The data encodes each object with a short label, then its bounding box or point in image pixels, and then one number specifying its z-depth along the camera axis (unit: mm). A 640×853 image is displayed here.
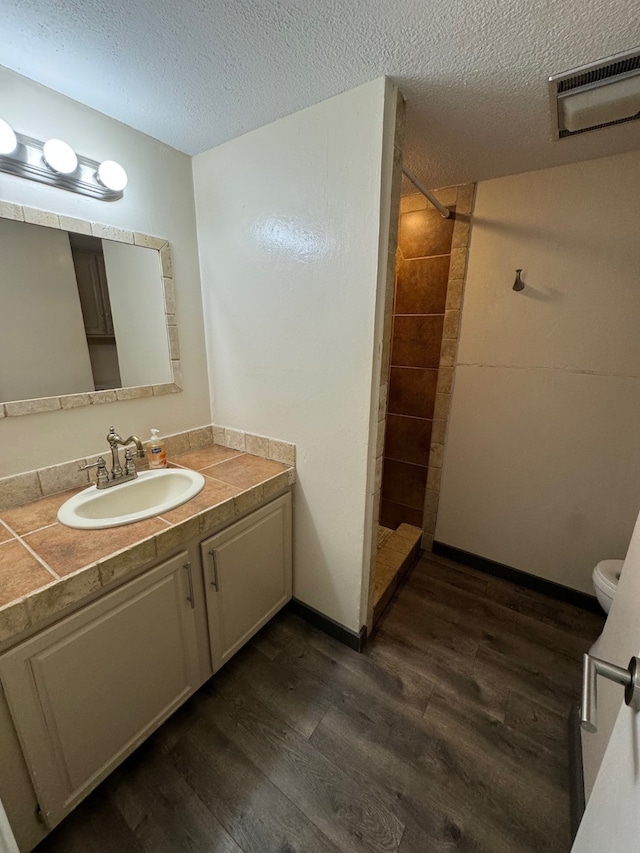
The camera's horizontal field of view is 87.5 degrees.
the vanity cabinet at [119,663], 880
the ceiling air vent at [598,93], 1014
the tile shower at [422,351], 1960
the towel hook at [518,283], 1711
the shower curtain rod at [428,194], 1352
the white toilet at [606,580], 1513
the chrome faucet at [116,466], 1352
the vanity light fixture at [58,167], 1090
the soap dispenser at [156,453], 1541
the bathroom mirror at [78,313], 1196
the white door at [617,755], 497
